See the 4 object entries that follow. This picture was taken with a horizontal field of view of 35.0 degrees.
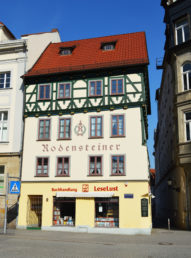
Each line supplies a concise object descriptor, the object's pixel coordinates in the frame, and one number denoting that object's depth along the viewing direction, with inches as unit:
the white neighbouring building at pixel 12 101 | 966.4
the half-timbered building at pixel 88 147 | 859.4
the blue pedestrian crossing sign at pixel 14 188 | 803.9
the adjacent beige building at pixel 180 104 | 951.8
